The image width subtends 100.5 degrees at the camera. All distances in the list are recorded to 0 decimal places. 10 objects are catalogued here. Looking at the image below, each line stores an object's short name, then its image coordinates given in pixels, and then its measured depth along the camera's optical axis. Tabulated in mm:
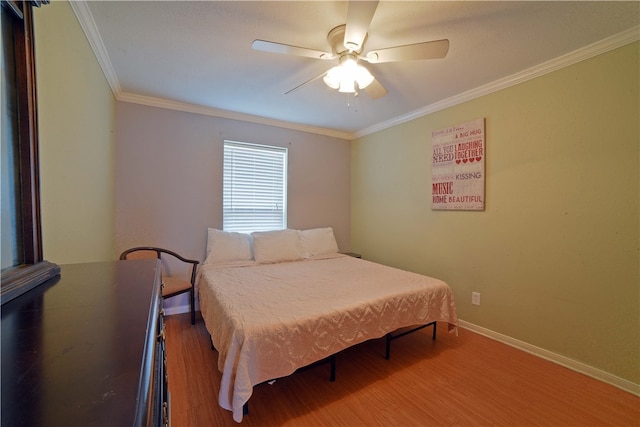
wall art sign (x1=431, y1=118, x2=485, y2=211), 2584
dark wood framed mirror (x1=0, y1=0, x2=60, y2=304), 749
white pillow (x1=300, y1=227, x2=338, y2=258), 3539
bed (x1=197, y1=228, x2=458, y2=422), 1469
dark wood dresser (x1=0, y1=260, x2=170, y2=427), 330
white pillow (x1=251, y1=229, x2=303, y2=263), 3131
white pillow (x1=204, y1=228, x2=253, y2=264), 2979
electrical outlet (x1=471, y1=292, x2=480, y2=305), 2620
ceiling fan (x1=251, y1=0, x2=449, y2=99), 1314
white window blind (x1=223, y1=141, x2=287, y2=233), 3332
